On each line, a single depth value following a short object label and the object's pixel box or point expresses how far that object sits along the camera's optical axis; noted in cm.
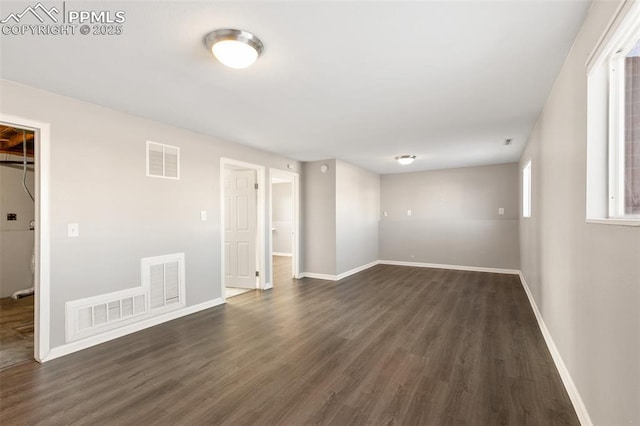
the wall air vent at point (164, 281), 339
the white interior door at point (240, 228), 517
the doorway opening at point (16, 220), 452
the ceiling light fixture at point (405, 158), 548
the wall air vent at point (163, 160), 342
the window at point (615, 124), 133
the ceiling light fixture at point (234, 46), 179
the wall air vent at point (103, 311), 277
